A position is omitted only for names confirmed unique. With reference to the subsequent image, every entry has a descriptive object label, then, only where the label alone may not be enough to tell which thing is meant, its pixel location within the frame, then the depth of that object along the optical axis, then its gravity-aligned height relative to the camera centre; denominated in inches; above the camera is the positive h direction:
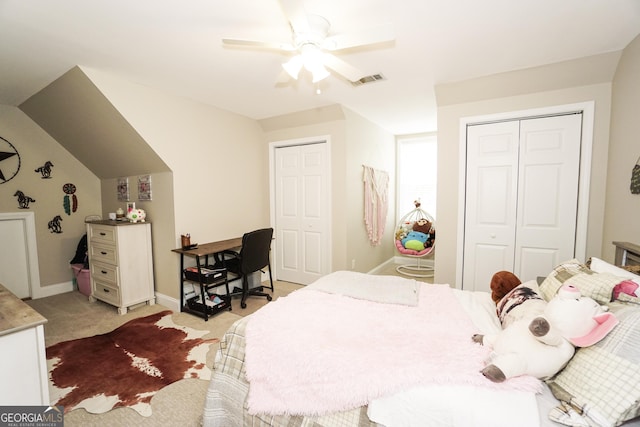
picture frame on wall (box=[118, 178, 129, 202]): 142.3 +3.2
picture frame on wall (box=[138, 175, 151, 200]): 130.3 +3.9
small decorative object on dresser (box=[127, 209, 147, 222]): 127.1 -9.3
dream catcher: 146.3 -2.0
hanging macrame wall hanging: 162.4 -4.6
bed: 36.9 -28.1
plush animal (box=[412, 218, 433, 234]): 177.6 -20.8
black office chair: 120.3 -29.7
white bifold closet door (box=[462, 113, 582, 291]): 102.6 -1.2
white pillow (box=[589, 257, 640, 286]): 52.6 -16.1
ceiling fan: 57.6 +35.7
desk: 113.4 -37.2
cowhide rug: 70.5 -52.2
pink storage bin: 137.8 -42.2
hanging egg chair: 171.6 -28.1
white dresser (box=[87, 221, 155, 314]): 119.6 -30.8
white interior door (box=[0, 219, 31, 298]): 129.8 -30.2
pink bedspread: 42.3 -27.9
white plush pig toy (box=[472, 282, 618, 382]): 40.7 -22.2
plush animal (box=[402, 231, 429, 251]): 171.2 -29.4
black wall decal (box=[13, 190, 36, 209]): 132.5 -2.0
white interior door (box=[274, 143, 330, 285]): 150.4 -10.2
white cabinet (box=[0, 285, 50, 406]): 47.3 -29.6
